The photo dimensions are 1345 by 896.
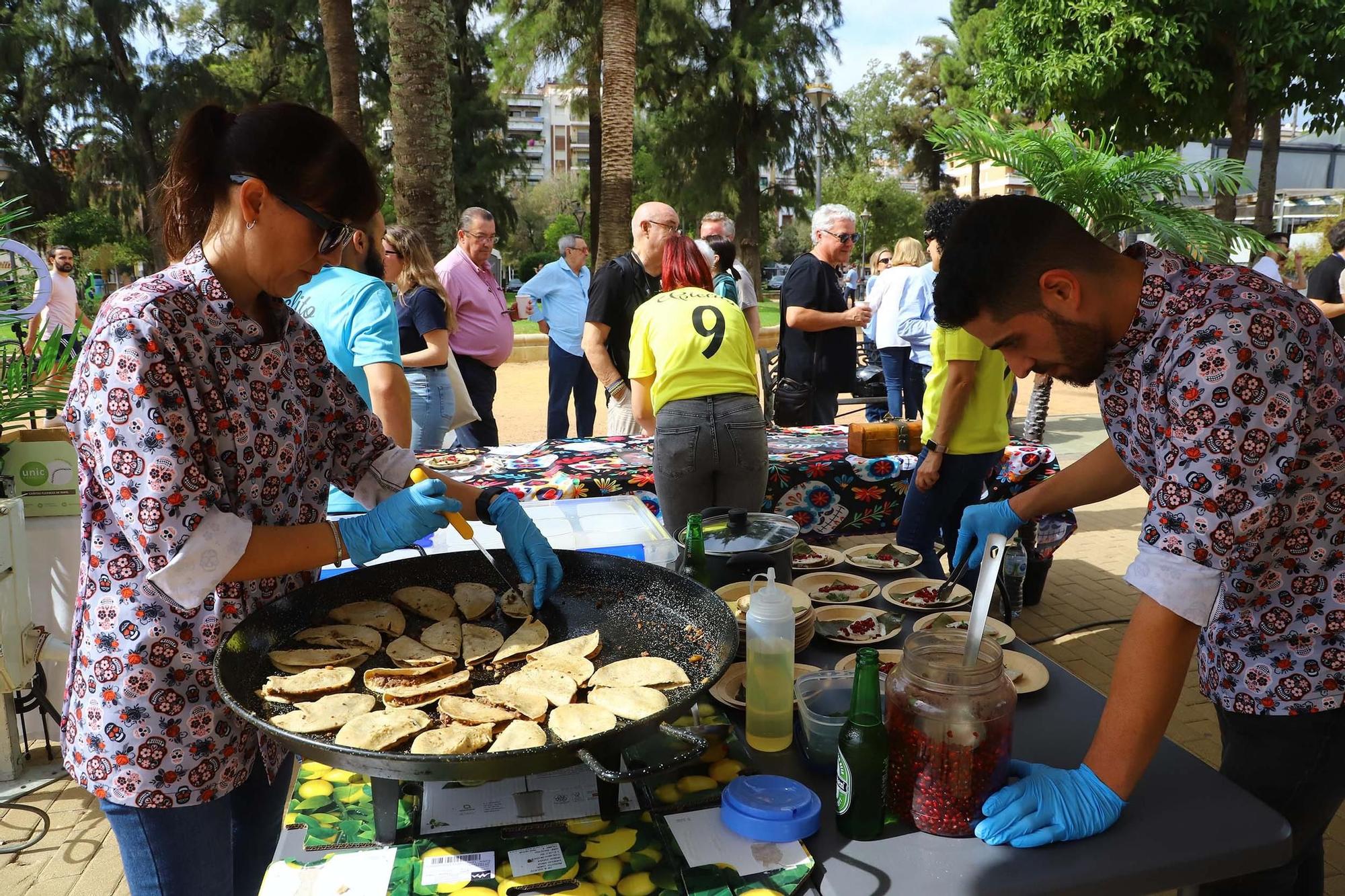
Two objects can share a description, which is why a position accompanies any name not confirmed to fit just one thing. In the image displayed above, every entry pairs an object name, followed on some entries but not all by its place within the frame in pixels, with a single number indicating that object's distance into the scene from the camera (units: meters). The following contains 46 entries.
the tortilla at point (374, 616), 1.62
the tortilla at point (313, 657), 1.44
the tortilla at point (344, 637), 1.52
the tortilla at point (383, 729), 1.19
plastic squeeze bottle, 1.41
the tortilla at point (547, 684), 1.37
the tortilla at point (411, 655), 1.50
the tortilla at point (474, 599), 1.70
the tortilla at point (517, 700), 1.32
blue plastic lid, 1.23
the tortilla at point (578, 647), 1.52
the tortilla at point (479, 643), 1.54
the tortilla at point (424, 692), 1.37
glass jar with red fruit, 1.19
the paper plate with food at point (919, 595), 2.03
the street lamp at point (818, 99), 18.06
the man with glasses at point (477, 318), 5.61
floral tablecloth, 3.83
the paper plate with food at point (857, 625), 1.86
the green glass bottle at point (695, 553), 1.89
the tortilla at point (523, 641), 1.55
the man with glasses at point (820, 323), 5.16
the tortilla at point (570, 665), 1.44
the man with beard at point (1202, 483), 1.20
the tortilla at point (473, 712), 1.29
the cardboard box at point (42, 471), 3.15
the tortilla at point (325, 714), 1.23
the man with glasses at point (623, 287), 4.50
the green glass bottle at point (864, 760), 1.19
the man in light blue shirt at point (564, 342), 6.66
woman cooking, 1.21
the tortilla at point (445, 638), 1.56
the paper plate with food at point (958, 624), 1.81
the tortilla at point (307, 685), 1.35
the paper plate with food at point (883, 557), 2.35
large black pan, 1.08
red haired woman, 3.21
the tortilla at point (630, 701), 1.29
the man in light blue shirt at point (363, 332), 2.79
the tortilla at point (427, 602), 1.69
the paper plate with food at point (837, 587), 2.10
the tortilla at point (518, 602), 1.71
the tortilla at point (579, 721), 1.23
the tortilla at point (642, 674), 1.40
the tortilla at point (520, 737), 1.19
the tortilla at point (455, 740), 1.18
